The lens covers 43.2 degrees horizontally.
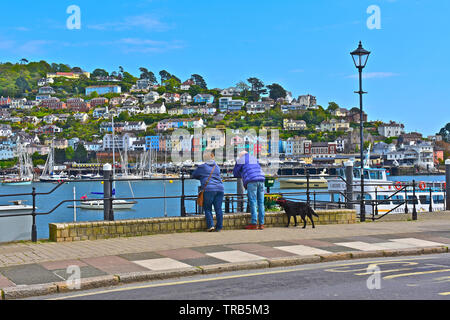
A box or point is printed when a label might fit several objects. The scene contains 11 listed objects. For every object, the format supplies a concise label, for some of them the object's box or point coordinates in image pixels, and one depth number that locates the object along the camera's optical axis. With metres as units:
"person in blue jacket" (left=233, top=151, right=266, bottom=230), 13.23
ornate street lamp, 18.47
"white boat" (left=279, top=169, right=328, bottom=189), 100.81
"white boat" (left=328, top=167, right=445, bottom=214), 33.97
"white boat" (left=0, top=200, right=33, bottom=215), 23.02
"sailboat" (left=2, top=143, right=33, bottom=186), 157.60
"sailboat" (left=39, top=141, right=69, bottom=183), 157.25
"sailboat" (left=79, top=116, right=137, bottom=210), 69.31
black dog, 13.85
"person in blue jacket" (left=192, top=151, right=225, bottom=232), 12.74
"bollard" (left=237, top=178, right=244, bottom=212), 17.72
